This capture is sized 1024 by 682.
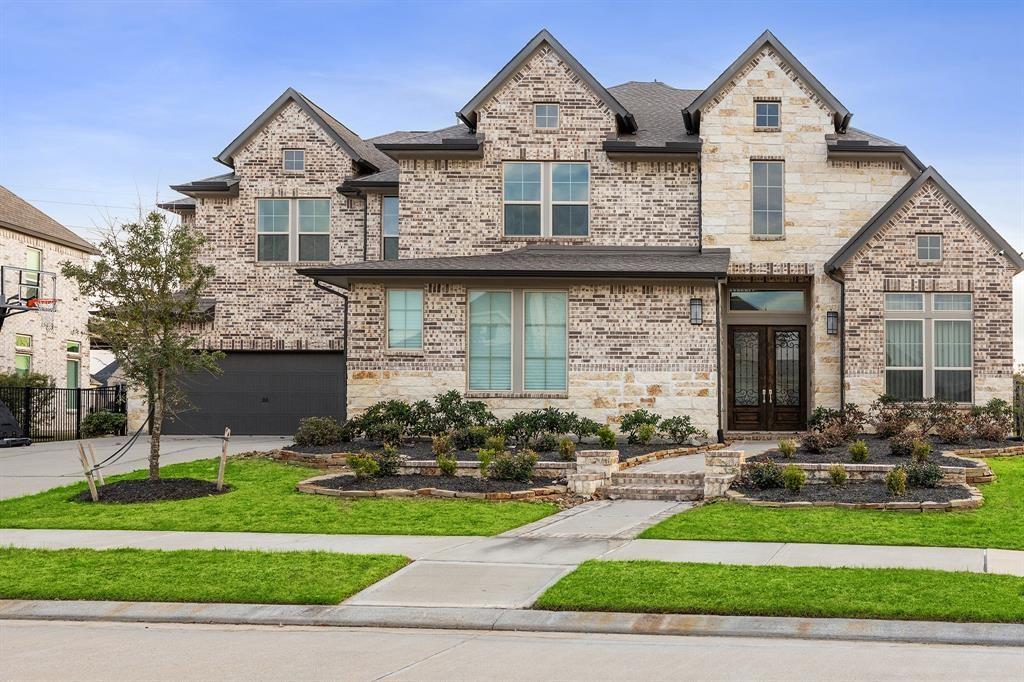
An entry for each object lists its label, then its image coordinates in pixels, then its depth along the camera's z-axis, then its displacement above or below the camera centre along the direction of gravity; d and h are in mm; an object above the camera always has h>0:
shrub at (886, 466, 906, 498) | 14523 -1516
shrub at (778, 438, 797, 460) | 17703 -1293
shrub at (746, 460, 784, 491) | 15594 -1556
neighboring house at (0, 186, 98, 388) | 34438 +1949
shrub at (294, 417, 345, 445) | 20844 -1301
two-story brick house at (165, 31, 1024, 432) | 22781 +2325
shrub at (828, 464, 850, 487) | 15484 -1514
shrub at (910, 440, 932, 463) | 16812 -1267
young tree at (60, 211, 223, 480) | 16297 +1078
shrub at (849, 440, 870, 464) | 16953 -1285
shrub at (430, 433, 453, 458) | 18094 -1342
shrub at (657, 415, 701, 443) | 21328 -1179
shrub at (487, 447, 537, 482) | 16453 -1517
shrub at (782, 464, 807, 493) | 15125 -1534
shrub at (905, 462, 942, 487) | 15172 -1482
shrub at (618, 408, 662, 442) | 21203 -1039
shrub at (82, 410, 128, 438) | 28625 -1583
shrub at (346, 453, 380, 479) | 16547 -1530
